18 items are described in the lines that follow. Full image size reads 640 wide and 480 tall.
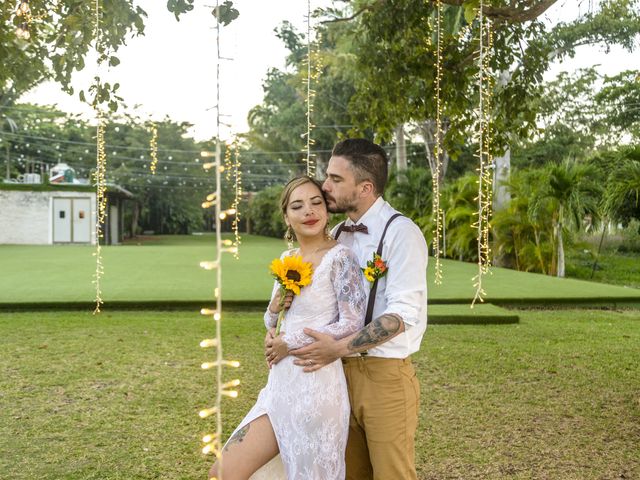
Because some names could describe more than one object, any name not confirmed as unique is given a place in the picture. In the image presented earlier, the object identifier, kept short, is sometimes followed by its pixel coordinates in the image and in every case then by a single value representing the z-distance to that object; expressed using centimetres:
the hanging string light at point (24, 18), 381
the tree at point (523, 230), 1359
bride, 215
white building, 2788
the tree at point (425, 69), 539
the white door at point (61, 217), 2802
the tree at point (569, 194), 1239
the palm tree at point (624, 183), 952
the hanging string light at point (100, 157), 354
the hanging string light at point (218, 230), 133
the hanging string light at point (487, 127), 411
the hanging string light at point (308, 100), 268
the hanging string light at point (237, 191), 299
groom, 214
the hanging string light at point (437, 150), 416
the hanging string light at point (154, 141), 392
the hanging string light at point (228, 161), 249
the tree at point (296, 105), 2319
